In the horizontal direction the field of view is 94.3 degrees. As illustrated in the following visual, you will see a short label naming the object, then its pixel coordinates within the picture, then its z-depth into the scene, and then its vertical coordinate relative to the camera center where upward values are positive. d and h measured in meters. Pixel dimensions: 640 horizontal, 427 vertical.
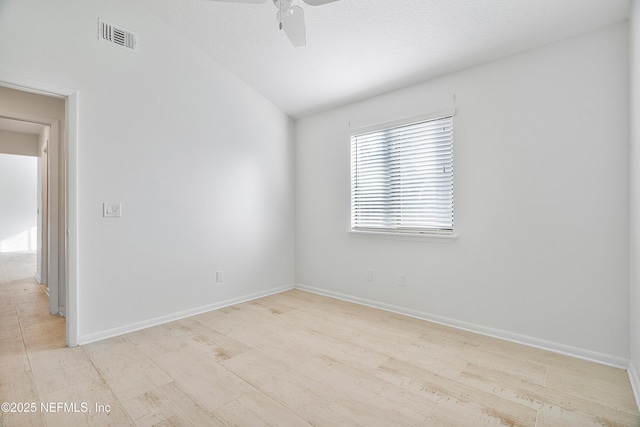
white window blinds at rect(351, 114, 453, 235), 2.96 +0.41
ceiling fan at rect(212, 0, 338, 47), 1.76 +1.26
